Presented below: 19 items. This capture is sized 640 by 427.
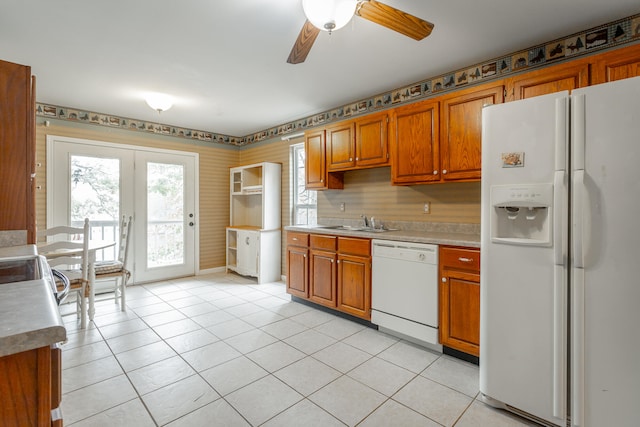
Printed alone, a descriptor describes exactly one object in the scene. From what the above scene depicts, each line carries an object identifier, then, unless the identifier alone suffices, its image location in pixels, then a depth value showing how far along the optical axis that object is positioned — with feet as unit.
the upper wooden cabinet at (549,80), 7.06
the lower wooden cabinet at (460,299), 7.82
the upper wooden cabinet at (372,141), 10.93
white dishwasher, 8.65
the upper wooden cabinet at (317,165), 13.06
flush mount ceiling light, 12.08
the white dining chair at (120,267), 11.50
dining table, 10.57
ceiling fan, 5.56
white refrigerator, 5.04
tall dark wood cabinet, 6.50
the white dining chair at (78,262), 9.68
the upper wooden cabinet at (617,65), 6.43
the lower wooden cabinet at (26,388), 2.03
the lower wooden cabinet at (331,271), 10.46
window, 15.88
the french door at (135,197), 13.69
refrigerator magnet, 6.10
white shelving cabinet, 16.30
